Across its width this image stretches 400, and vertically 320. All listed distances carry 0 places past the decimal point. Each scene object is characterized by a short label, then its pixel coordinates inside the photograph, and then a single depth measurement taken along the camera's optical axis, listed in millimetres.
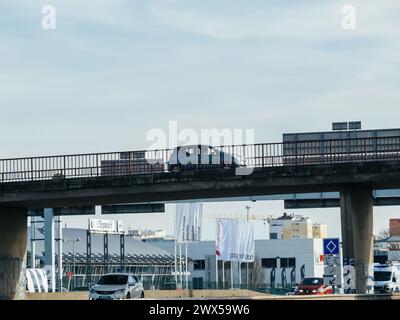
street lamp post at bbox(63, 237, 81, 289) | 124819
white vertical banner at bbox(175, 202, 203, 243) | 89875
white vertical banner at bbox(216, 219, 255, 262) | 87812
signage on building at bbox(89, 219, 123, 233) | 133075
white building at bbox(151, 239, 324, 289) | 146750
